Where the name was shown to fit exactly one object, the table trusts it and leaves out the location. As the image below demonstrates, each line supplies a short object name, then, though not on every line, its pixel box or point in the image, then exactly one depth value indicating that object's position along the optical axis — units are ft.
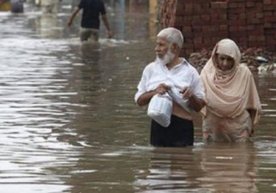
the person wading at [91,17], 94.94
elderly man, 33.63
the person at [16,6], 180.74
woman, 36.19
